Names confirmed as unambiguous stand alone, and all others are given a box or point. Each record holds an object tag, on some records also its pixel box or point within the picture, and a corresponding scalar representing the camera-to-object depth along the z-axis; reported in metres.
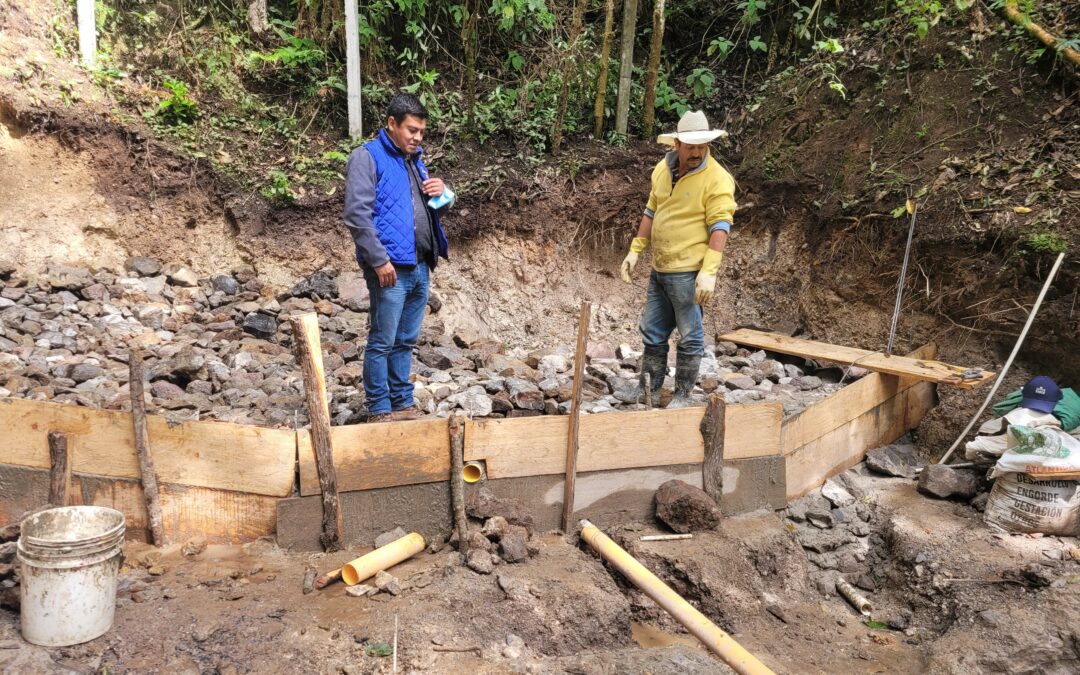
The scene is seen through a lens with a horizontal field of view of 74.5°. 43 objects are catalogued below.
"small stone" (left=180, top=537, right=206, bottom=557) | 3.32
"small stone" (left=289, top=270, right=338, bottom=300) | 6.21
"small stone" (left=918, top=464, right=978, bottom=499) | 4.27
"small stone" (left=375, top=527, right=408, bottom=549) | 3.49
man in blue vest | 3.58
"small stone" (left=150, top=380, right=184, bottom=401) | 4.41
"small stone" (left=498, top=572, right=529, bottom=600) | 3.20
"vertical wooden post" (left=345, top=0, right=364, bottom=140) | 6.77
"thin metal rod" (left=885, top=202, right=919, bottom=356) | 5.31
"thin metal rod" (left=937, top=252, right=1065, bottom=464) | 4.70
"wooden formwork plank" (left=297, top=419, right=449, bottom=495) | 3.40
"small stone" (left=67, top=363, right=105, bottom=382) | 4.59
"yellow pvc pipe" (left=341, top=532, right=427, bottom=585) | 3.14
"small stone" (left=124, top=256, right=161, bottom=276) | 6.37
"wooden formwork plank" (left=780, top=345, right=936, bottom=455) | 4.32
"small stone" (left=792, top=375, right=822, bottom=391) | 5.47
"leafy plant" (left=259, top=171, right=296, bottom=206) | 6.61
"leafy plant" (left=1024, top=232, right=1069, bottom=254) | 5.05
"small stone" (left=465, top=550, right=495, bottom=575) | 3.29
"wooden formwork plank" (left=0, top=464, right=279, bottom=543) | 3.31
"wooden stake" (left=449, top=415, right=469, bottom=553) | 3.53
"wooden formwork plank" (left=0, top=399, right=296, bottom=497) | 3.28
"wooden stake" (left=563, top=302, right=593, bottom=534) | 3.64
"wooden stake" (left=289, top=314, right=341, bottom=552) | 3.29
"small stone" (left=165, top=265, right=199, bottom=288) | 6.33
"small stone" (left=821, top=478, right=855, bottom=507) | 4.44
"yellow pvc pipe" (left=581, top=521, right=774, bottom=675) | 2.73
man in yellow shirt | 4.15
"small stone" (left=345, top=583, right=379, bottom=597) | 3.08
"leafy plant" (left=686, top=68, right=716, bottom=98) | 7.54
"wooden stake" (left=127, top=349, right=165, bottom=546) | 3.19
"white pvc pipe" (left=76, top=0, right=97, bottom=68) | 6.54
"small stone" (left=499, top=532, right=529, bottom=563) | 3.41
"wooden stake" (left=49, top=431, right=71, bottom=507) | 3.23
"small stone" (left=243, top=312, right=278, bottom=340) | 5.61
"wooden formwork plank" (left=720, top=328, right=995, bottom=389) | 4.89
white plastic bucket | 2.59
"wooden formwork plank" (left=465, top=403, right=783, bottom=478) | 3.68
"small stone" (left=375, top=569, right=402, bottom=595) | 3.12
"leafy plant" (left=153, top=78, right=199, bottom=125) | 6.71
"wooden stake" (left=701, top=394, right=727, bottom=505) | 3.99
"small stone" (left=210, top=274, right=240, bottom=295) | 6.32
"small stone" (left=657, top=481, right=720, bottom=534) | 3.85
